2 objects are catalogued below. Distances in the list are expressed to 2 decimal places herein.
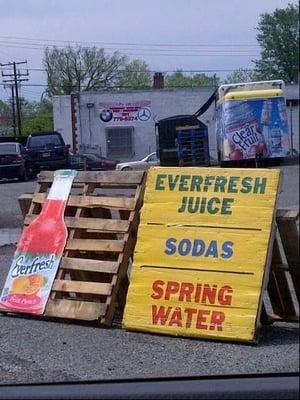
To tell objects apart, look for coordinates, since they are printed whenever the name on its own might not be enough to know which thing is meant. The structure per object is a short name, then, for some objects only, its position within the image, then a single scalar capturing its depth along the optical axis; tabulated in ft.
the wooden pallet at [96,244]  22.61
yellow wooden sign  18.26
